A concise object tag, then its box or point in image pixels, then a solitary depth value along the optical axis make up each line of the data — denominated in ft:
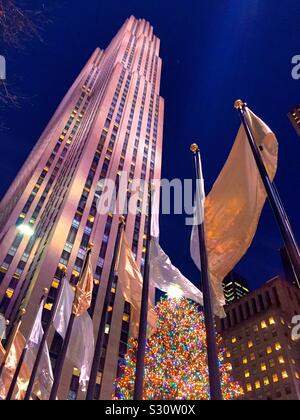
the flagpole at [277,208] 24.22
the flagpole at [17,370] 54.70
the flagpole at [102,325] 34.17
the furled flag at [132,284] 41.98
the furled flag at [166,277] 40.63
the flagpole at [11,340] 61.35
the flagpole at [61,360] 43.73
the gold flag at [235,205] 31.83
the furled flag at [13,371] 64.16
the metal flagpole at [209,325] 23.84
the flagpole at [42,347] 51.83
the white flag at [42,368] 58.86
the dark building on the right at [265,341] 244.83
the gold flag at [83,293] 48.24
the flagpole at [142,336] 28.68
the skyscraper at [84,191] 146.30
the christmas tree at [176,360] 86.28
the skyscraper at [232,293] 637.80
